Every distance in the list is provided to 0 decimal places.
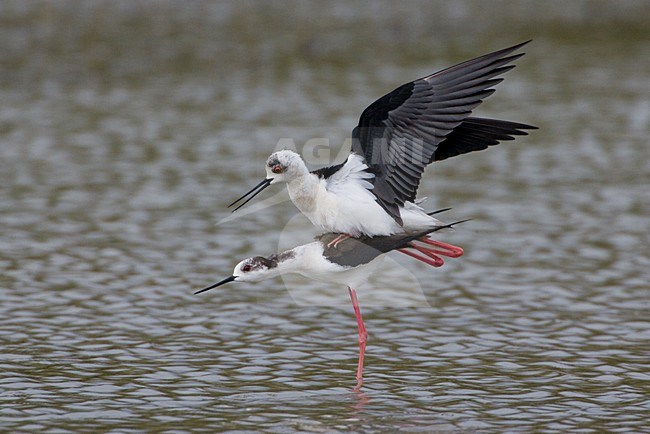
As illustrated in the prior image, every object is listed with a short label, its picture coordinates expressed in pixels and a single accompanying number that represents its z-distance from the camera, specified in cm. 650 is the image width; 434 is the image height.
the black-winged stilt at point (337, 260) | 1514
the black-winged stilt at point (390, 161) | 1436
